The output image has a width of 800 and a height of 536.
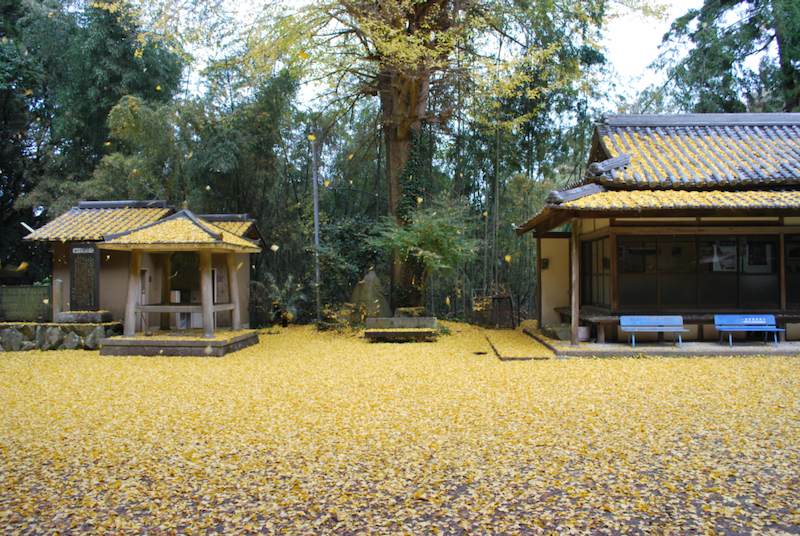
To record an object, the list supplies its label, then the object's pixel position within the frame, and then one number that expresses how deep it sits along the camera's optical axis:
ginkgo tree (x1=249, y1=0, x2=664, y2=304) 10.28
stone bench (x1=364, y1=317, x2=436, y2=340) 9.52
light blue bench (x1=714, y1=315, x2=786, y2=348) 7.73
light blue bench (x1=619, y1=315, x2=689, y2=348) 7.72
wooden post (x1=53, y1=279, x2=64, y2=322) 9.30
